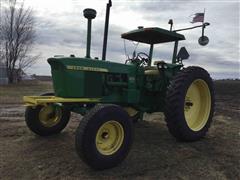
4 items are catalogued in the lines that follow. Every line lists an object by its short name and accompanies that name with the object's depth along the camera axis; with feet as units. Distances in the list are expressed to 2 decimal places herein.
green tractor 8.71
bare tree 58.52
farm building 59.38
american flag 16.81
